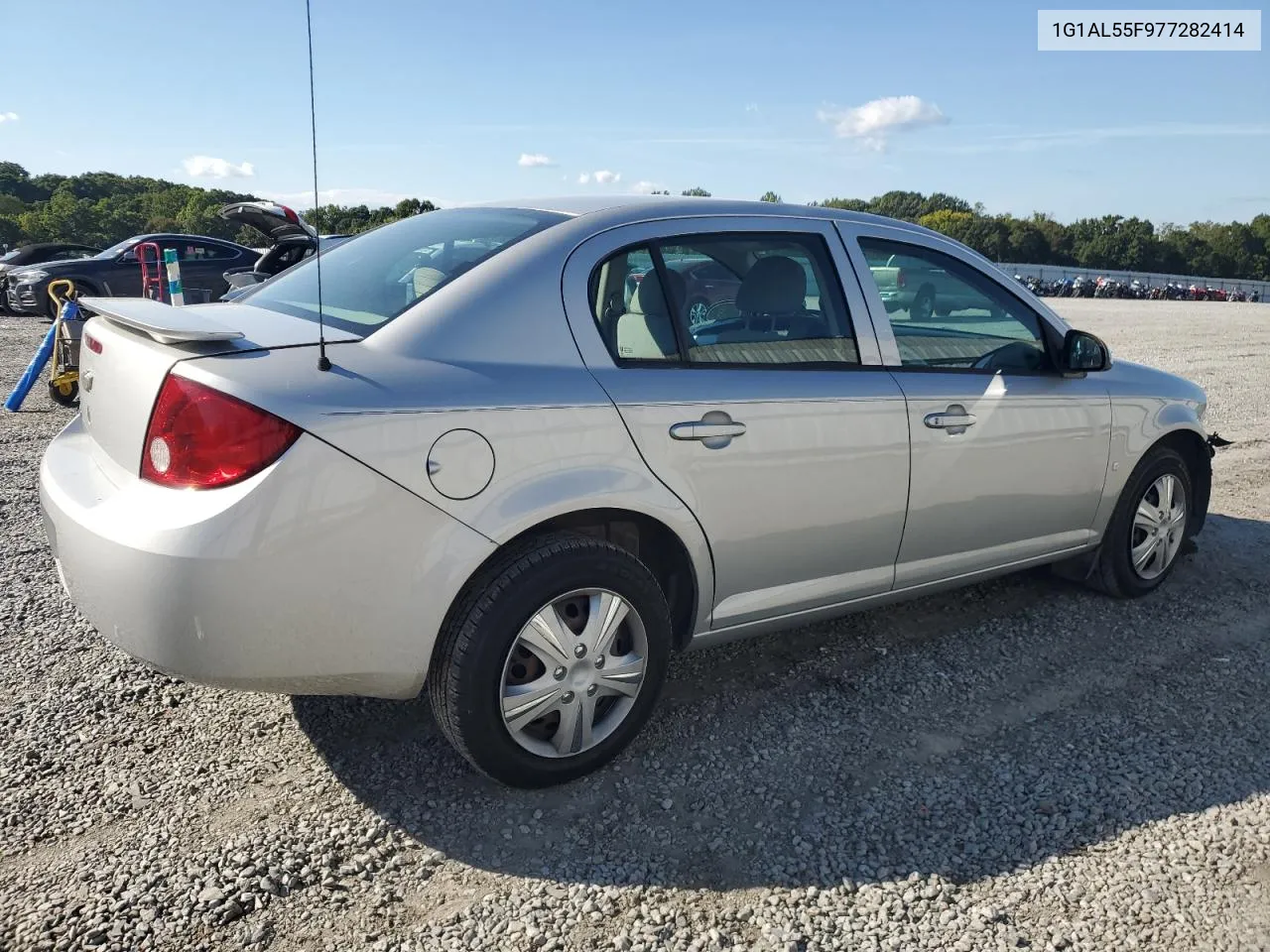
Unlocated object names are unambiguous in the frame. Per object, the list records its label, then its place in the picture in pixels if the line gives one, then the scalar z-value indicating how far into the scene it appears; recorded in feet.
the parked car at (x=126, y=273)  51.78
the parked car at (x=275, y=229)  26.23
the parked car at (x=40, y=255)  57.93
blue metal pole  27.94
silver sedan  7.73
